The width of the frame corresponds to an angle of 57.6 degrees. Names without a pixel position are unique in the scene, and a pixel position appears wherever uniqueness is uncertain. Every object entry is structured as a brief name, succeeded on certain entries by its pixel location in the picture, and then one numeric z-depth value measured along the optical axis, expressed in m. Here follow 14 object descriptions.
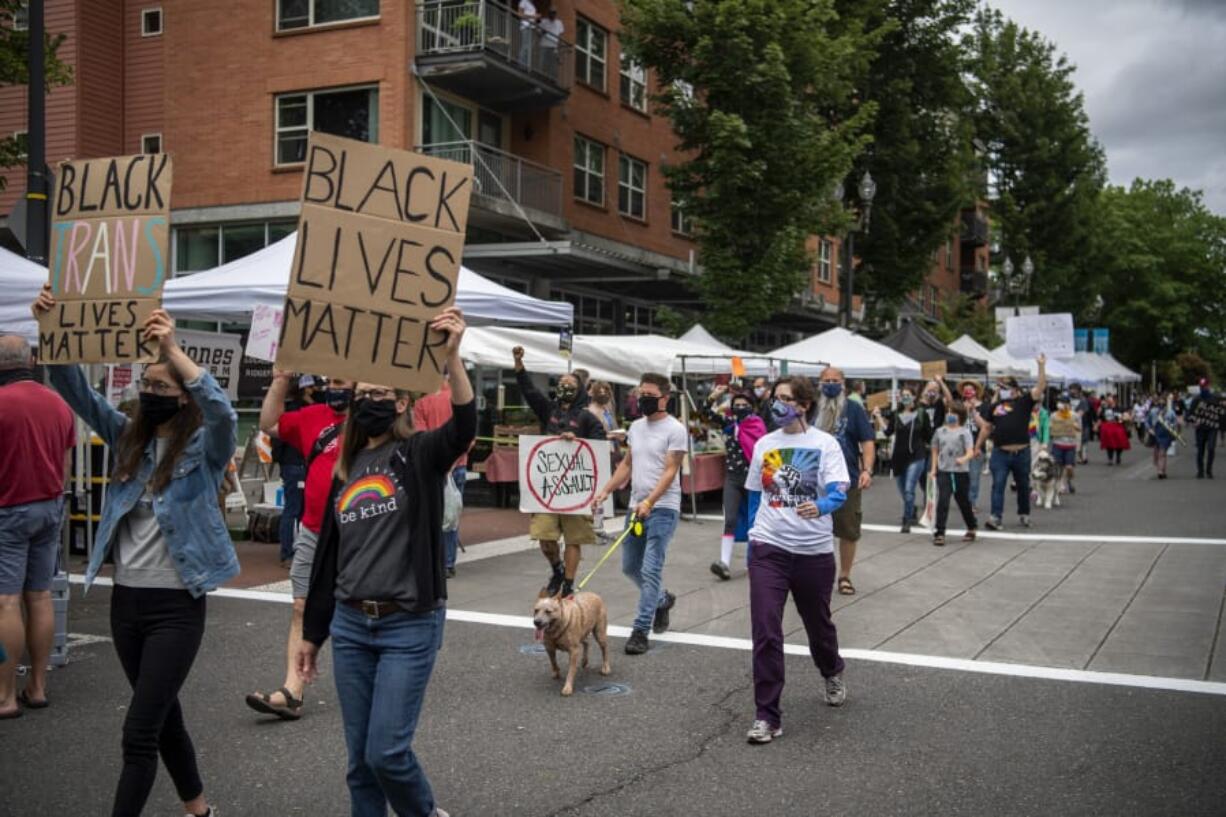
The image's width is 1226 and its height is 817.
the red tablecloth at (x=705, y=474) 16.42
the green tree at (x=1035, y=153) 46.31
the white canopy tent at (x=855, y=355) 22.03
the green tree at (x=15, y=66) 13.96
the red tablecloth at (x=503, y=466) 16.25
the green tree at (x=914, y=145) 31.56
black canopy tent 25.88
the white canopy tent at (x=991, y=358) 32.03
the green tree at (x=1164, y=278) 62.78
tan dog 6.62
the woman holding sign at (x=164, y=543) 3.99
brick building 22.09
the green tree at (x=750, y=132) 22.92
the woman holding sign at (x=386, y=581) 3.67
